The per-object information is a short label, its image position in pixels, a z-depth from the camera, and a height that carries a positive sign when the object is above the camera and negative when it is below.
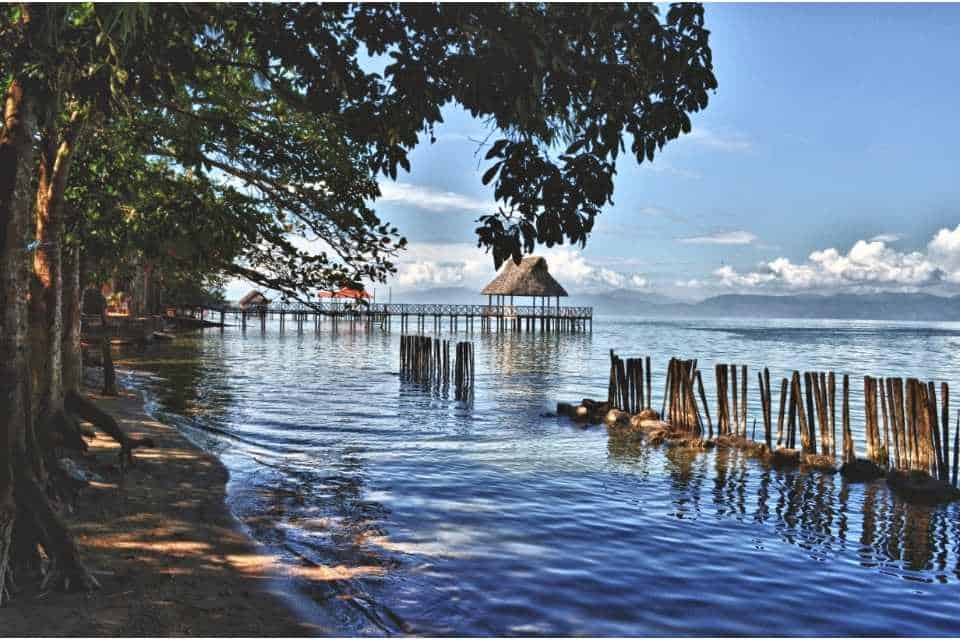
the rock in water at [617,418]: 17.16 -2.60
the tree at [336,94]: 4.64 +1.63
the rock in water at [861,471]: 11.66 -2.61
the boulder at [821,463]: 12.34 -2.64
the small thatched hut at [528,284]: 65.24 +2.30
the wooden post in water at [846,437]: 12.32 -2.18
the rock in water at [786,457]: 12.75 -2.61
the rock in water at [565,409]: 18.93 -2.65
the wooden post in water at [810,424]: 12.99 -2.04
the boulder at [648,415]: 16.84 -2.47
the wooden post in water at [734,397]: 14.72 -1.82
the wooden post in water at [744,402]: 14.57 -1.89
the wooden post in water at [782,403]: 13.66 -1.79
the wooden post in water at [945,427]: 10.97 -1.81
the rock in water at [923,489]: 10.47 -2.62
